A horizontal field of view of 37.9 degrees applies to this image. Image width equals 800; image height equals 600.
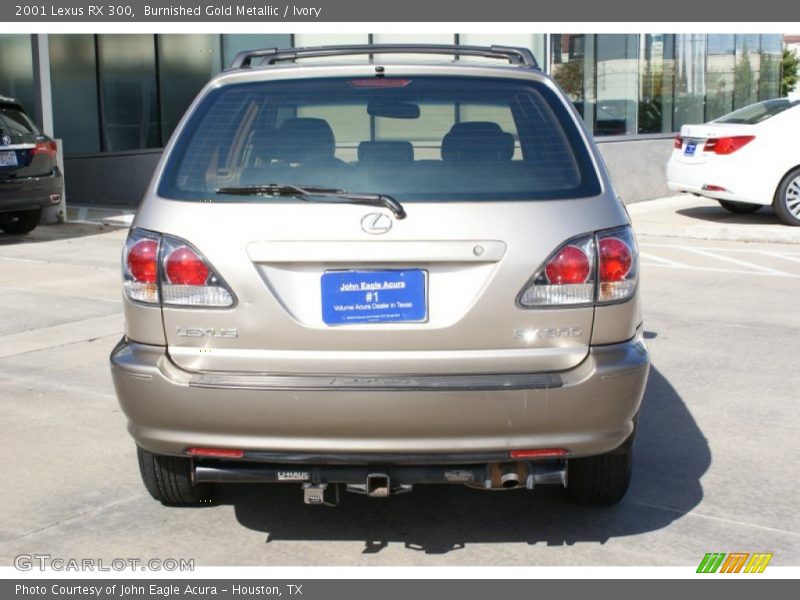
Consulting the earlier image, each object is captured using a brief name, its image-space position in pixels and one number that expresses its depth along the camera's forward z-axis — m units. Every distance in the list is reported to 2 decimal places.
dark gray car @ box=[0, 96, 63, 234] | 13.22
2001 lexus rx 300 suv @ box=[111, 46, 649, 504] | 3.72
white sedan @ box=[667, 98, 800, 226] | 14.23
